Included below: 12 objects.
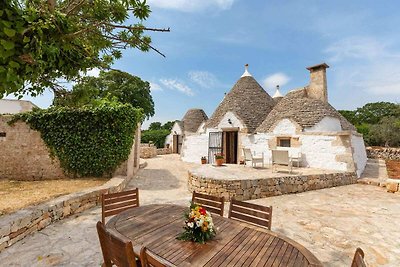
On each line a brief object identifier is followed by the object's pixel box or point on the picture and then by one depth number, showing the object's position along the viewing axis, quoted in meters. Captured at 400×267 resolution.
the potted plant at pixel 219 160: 11.15
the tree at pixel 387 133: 26.22
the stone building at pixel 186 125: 25.58
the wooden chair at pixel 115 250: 1.87
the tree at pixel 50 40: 2.49
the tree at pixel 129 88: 27.95
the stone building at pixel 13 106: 20.94
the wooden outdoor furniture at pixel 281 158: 9.21
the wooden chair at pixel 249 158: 10.53
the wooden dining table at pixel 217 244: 2.07
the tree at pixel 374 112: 37.69
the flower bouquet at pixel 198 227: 2.38
